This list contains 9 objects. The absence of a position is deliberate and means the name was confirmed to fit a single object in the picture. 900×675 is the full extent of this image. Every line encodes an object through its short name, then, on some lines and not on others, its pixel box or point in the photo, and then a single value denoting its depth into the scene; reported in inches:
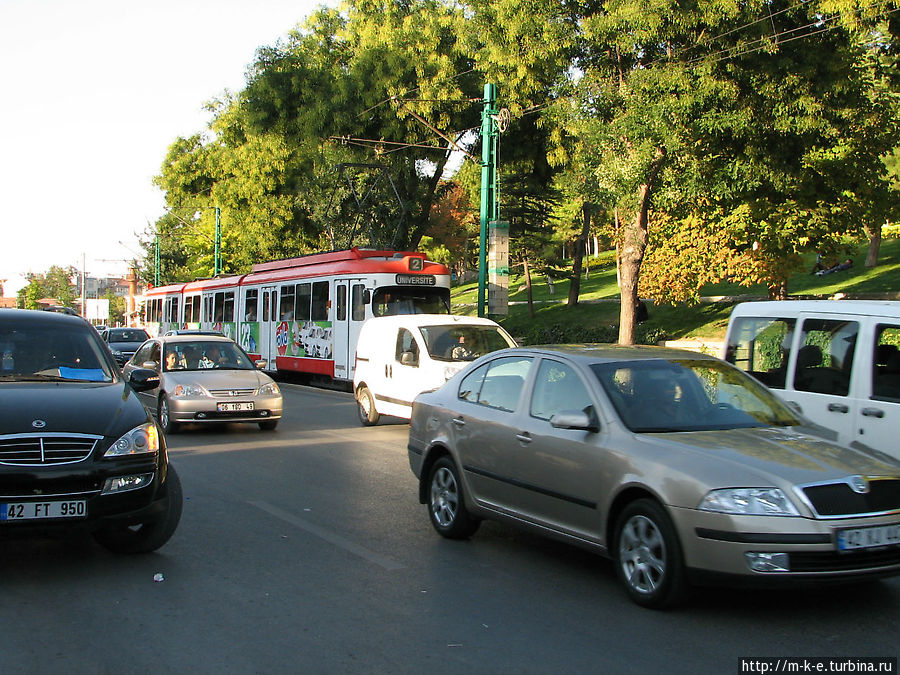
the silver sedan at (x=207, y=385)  554.6
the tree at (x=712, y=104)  730.2
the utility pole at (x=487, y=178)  936.9
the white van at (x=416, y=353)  553.9
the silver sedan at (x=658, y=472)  197.2
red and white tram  901.2
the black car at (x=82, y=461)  227.0
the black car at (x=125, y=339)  1256.2
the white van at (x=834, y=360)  293.7
